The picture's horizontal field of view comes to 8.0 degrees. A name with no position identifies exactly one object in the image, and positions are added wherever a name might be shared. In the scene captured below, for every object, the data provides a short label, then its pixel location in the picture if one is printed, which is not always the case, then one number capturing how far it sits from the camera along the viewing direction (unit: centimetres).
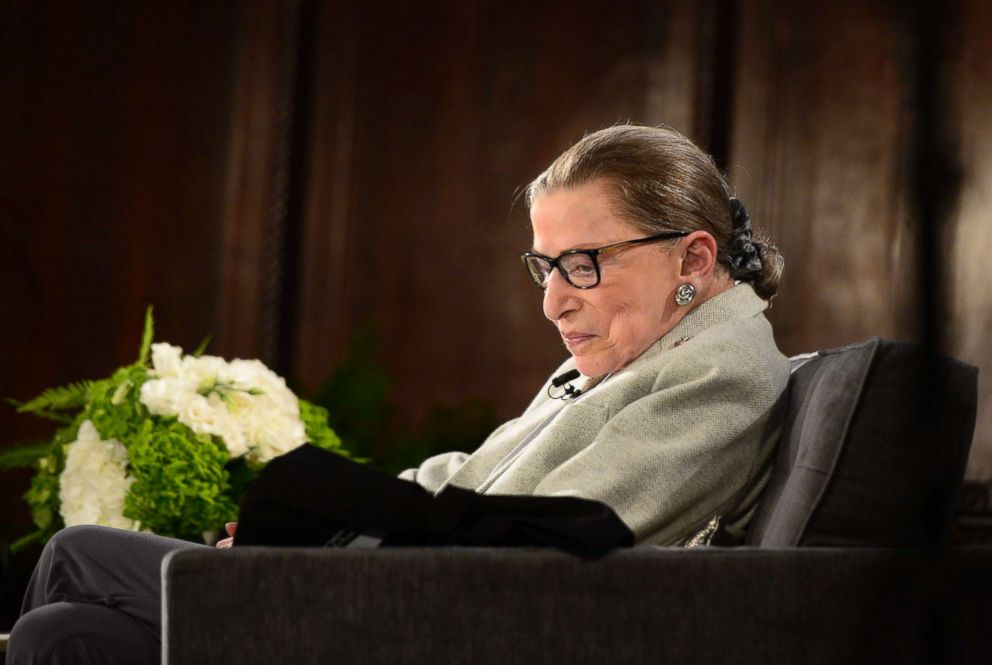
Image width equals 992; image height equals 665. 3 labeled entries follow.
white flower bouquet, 706
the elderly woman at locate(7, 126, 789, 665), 651
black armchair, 632
